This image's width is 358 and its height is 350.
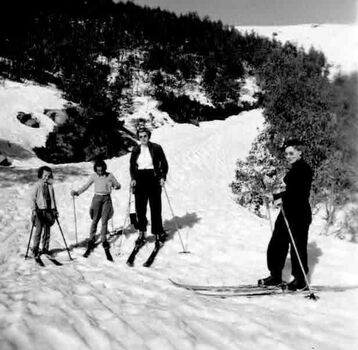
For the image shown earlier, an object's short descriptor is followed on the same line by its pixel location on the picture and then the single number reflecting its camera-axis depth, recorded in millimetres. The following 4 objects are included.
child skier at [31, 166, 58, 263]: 6500
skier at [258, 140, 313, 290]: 4824
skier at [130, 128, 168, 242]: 6699
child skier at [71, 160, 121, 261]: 6844
